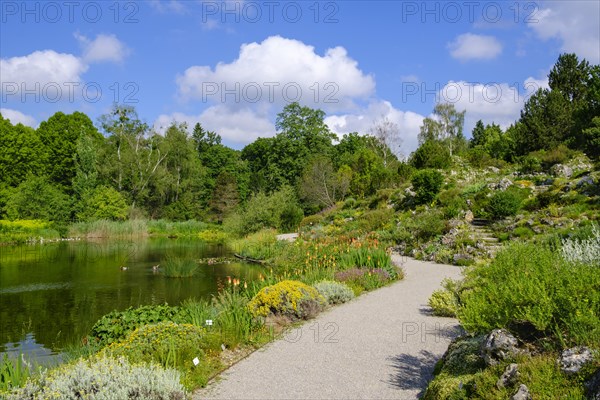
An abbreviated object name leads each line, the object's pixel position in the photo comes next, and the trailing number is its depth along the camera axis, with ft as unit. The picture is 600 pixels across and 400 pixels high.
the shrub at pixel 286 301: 25.50
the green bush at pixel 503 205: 58.90
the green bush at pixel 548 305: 12.27
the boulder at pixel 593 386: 10.11
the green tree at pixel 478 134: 186.86
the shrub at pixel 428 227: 57.16
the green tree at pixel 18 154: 136.56
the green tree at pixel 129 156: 139.95
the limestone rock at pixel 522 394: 10.87
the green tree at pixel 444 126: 180.65
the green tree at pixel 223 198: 143.54
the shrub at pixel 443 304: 27.09
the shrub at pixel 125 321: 22.58
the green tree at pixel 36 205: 115.96
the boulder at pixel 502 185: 69.65
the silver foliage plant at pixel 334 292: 30.37
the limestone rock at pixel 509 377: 11.65
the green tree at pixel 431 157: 94.79
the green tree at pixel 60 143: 149.28
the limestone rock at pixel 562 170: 73.47
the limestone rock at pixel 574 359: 11.09
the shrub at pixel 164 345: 17.73
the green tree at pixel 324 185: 120.16
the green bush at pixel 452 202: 63.36
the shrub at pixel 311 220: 92.17
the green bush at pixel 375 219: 70.64
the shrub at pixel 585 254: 18.18
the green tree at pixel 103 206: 121.70
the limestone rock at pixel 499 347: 12.69
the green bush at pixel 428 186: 74.74
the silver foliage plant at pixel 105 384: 13.51
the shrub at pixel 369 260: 39.88
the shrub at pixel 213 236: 102.51
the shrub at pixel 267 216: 96.27
